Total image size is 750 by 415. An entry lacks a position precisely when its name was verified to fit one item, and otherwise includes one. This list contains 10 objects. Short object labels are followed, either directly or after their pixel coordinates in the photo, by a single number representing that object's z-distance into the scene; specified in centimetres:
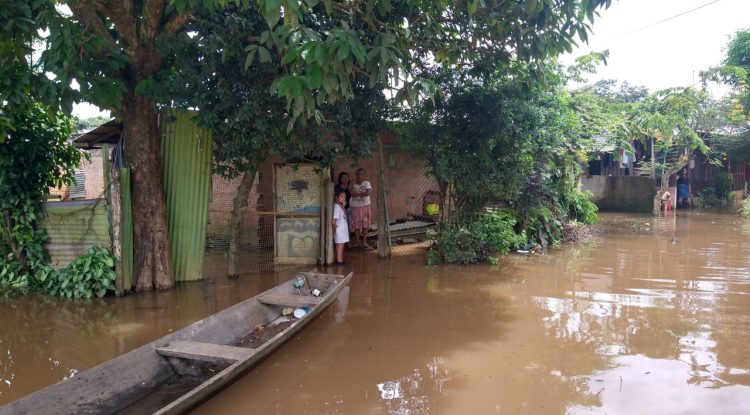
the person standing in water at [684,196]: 2184
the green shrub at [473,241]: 966
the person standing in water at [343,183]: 1004
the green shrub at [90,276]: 711
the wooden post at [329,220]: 921
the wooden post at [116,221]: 716
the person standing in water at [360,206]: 1003
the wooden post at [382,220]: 965
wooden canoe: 347
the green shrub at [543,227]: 1117
